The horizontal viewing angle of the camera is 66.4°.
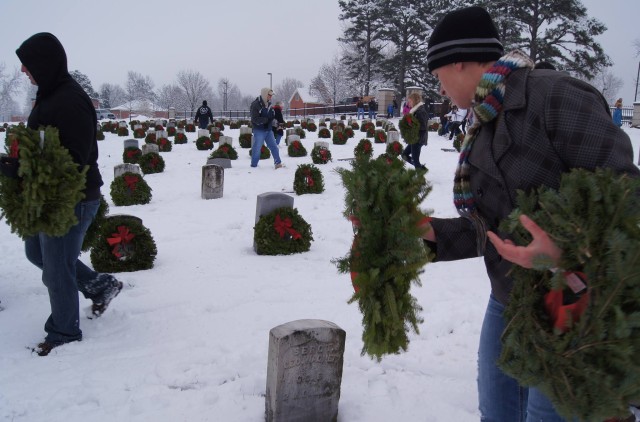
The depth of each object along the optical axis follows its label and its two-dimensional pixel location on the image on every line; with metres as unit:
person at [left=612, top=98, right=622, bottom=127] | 22.65
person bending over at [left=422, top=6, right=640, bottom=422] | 1.49
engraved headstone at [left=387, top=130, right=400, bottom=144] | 16.37
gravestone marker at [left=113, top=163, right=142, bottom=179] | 10.53
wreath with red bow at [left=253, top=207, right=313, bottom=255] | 6.43
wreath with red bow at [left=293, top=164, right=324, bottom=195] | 10.24
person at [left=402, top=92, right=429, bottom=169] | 11.43
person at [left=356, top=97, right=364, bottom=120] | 34.94
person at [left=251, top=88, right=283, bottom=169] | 12.48
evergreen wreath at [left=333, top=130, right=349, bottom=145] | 19.18
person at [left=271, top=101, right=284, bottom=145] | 14.46
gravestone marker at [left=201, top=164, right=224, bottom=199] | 10.01
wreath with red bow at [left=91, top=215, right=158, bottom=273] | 5.64
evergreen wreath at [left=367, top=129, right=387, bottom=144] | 19.20
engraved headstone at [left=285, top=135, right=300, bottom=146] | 17.04
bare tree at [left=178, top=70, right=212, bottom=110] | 82.69
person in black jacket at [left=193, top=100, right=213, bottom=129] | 22.38
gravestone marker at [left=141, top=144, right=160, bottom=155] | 14.35
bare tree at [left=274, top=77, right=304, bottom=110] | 102.25
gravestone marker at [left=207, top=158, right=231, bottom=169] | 13.62
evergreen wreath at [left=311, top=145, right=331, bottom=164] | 14.09
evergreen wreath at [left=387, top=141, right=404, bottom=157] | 13.14
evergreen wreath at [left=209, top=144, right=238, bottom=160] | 14.26
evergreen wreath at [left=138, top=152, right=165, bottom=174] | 13.38
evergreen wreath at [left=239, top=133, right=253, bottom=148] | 18.27
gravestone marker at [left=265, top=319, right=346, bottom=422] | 2.90
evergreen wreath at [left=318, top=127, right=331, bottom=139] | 20.87
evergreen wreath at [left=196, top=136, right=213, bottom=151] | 18.23
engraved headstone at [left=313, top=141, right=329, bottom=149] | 14.64
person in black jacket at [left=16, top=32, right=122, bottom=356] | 3.58
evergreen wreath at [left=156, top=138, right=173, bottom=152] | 17.58
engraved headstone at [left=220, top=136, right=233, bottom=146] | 16.31
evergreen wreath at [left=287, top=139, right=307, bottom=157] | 16.02
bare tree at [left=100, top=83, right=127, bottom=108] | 99.27
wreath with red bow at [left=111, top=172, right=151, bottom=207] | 9.58
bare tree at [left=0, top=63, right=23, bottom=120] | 76.94
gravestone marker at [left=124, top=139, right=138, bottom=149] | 15.96
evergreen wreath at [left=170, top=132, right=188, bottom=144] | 20.11
